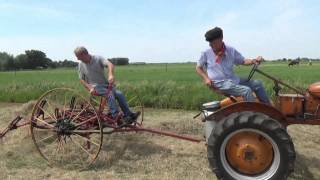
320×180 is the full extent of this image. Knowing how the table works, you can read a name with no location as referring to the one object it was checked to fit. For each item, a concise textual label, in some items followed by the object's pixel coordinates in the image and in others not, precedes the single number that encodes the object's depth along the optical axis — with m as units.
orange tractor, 5.91
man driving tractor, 6.47
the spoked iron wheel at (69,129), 7.45
